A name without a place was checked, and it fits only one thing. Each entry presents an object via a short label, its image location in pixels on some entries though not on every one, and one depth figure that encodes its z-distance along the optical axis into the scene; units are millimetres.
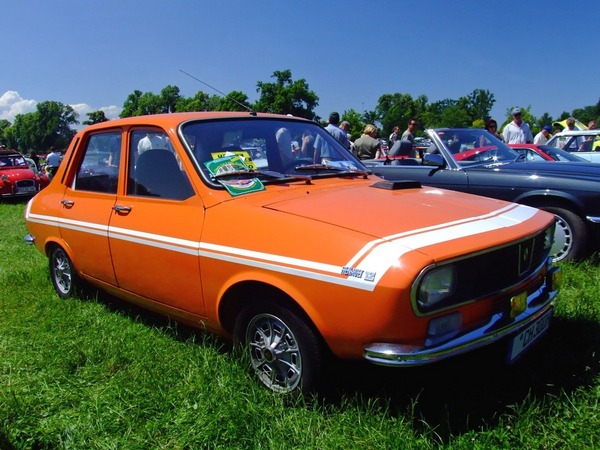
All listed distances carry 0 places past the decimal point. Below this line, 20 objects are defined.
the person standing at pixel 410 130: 9891
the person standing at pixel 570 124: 14154
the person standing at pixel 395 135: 12883
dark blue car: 4914
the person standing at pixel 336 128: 9016
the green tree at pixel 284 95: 72125
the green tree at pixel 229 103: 55591
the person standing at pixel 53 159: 19847
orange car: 2252
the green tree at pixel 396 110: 89575
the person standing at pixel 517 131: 11008
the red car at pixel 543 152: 9227
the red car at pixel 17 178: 14328
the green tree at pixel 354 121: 64613
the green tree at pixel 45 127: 93375
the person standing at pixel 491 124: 11609
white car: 12188
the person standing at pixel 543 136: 13173
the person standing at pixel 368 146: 8977
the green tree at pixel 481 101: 102625
